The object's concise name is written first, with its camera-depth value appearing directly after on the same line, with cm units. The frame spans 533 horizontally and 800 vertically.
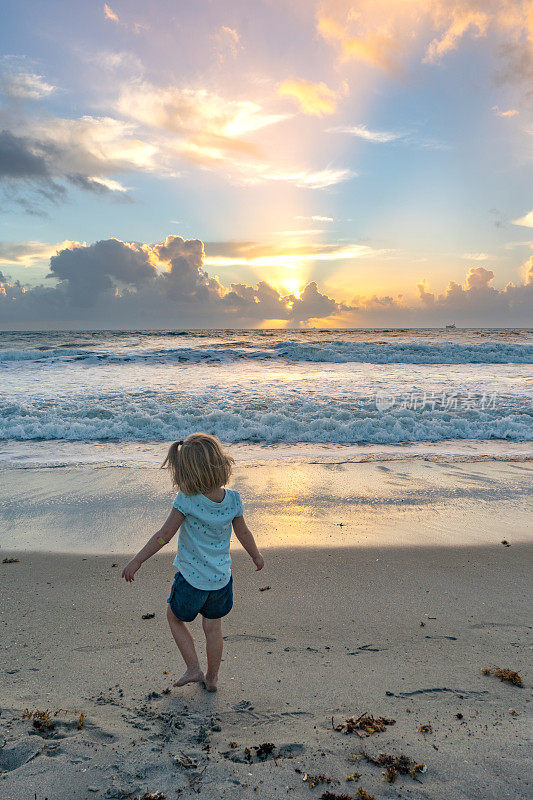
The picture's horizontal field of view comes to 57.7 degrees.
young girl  249
